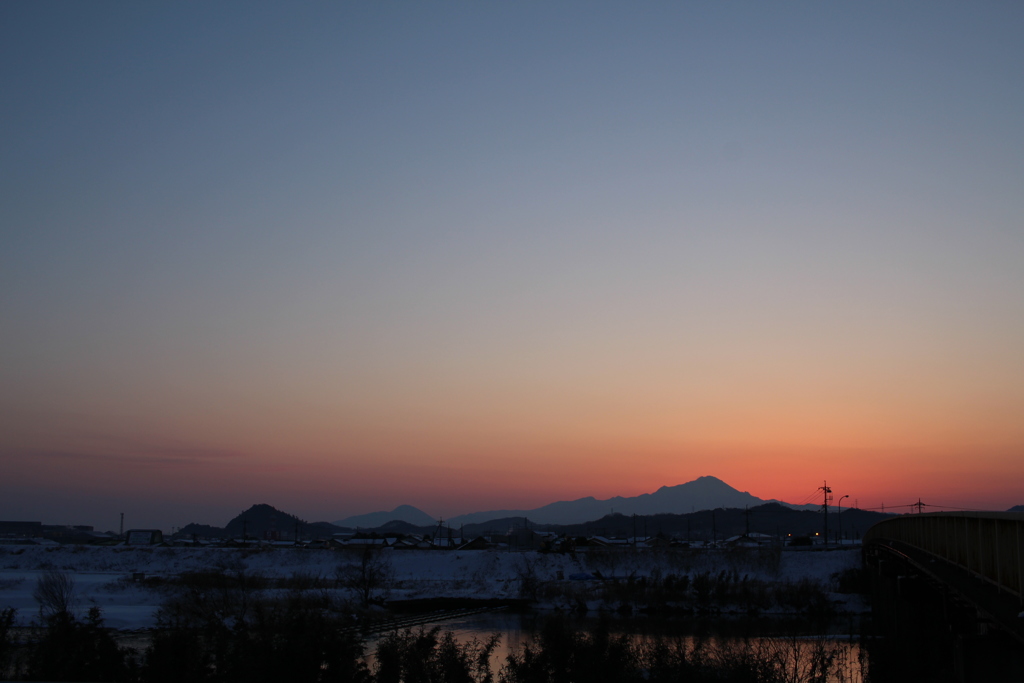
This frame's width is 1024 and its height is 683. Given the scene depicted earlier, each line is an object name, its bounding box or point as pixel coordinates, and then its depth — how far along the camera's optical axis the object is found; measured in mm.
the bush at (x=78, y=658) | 19531
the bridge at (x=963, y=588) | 13070
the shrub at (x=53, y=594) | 43944
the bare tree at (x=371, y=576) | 67188
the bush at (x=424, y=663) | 19750
